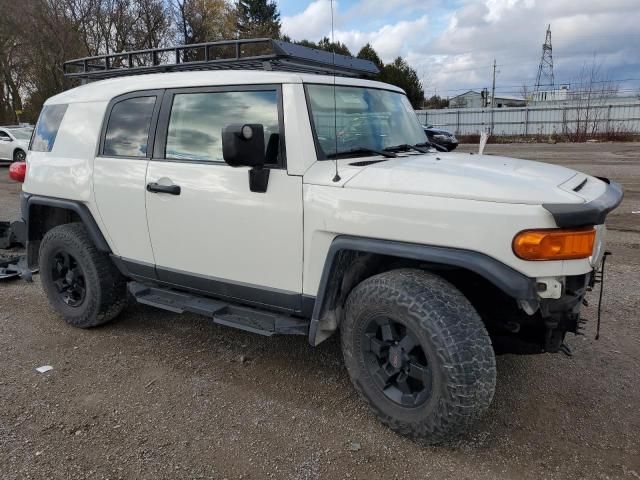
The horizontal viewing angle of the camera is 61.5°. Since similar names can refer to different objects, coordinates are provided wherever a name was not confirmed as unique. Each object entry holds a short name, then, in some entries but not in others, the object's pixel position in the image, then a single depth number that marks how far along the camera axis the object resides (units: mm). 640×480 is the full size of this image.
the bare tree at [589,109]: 31500
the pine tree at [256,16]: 40781
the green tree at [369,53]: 33375
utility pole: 48381
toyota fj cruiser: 2609
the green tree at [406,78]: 36675
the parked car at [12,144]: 19500
